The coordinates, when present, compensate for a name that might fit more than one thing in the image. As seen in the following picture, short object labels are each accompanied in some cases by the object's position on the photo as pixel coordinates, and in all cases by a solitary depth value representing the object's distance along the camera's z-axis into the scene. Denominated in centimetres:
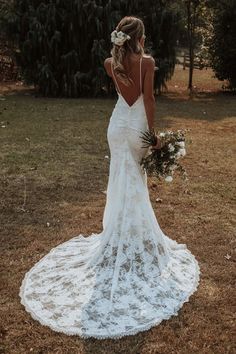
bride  443
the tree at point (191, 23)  2046
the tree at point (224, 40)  1895
